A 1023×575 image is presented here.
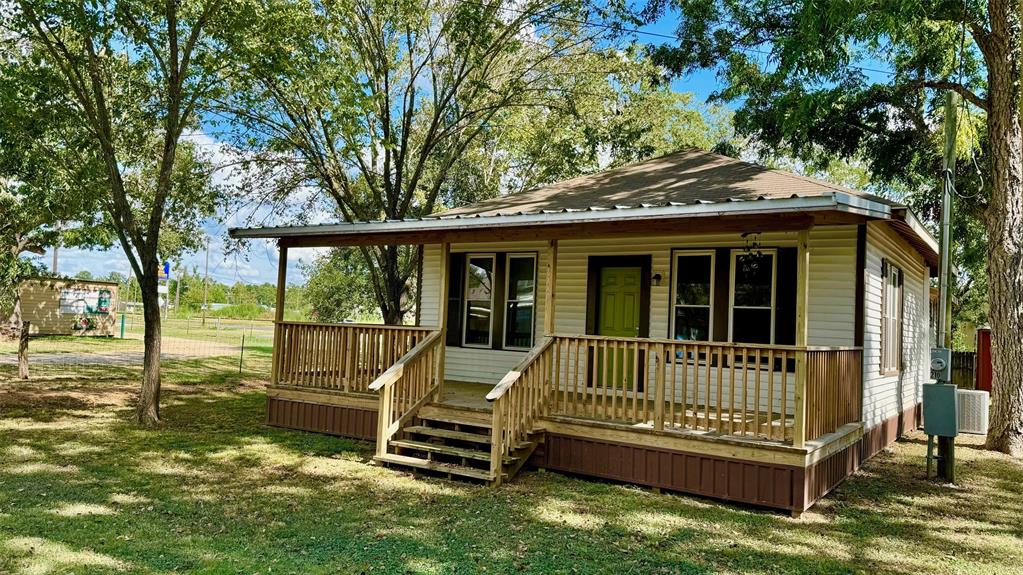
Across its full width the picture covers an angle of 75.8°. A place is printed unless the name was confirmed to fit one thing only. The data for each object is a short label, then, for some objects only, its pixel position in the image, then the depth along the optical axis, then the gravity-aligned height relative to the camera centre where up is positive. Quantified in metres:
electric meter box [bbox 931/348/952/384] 7.30 -0.26
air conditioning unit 9.44 -1.03
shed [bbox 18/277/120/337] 24.80 -0.12
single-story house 6.29 -0.15
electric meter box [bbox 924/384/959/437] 7.37 -0.80
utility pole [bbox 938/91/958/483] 7.49 +0.98
